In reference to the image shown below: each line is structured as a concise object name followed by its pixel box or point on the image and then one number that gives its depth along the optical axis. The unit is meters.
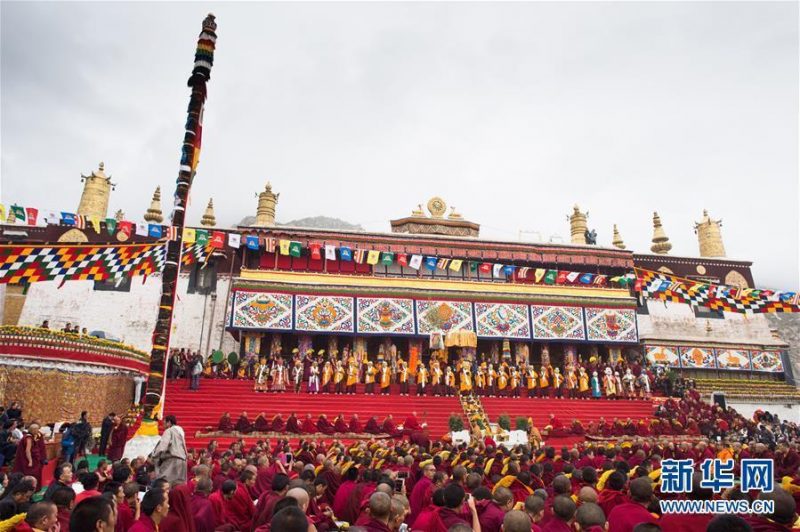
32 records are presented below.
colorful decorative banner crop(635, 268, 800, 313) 19.38
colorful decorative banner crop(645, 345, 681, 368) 25.73
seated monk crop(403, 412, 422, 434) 16.32
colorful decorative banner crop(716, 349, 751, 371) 26.31
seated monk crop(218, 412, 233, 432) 15.16
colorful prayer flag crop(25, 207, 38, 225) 15.31
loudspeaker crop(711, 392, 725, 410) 24.15
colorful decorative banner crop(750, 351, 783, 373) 26.52
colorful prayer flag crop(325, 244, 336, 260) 22.66
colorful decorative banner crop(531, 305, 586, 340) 24.17
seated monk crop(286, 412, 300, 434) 15.55
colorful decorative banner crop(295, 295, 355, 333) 22.34
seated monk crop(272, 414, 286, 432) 15.58
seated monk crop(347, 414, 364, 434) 16.02
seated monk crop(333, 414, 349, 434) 15.95
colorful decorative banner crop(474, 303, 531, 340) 23.77
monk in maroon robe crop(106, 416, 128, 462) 12.47
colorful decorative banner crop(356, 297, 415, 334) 22.84
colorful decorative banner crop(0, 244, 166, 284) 12.58
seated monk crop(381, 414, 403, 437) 16.01
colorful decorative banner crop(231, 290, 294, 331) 21.69
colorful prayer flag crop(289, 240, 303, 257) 22.89
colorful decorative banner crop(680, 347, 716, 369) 26.02
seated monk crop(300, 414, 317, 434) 15.71
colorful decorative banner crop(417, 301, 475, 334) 23.34
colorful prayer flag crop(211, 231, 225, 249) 20.61
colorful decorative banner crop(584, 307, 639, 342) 24.50
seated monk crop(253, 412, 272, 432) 15.33
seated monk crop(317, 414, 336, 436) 15.74
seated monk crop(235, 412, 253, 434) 15.20
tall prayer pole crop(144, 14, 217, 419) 8.55
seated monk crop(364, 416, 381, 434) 16.08
